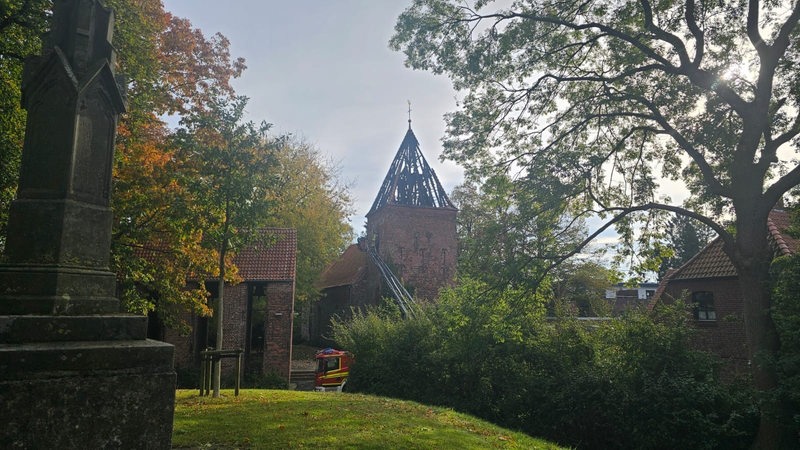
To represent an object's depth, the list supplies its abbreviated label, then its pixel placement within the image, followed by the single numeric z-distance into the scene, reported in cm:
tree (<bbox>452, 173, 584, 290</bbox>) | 1207
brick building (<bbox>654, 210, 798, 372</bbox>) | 2030
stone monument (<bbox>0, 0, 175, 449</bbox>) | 343
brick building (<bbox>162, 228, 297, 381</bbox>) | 2203
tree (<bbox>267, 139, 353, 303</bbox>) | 3306
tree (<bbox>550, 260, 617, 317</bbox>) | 3919
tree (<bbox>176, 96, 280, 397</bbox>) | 1280
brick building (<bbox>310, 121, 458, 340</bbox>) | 3600
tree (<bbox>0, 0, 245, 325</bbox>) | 991
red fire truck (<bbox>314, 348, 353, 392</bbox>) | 2231
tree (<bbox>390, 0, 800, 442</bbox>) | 1153
